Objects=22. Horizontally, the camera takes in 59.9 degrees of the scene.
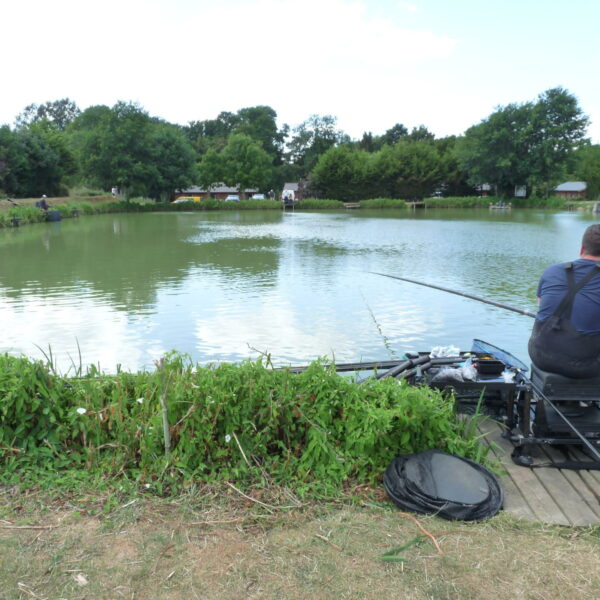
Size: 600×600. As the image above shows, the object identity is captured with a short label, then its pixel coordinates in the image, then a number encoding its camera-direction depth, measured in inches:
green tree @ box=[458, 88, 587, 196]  2445.9
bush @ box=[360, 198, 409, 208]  2516.0
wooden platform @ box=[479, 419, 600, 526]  103.0
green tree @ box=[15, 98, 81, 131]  4110.5
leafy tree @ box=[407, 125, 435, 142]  3755.4
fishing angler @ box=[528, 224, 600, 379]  121.6
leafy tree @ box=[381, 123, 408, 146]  4227.1
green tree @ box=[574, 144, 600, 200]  2773.1
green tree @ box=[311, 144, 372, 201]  2817.4
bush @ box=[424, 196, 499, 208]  2465.6
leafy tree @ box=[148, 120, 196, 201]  2183.9
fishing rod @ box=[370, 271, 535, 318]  193.0
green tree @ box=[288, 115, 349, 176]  3870.6
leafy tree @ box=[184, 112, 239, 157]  4045.3
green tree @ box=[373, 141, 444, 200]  2839.6
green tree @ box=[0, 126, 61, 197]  1606.8
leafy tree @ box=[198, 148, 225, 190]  2861.7
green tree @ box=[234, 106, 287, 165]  3648.6
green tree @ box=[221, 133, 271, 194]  2827.3
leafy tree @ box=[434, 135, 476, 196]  2883.9
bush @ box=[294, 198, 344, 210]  2446.1
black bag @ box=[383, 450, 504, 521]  102.0
